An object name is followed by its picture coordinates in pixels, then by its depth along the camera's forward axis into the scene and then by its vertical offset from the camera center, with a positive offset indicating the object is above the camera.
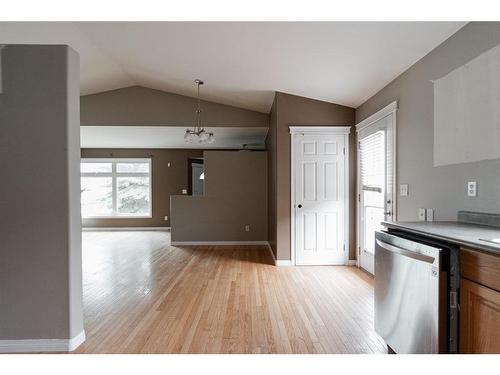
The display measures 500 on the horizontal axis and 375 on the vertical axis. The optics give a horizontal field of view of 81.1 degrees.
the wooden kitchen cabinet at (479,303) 1.27 -0.55
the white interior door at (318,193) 4.45 -0.12
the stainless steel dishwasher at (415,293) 1.48 -0.62
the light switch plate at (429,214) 2.57 -0.26
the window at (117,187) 8.66 -0.08
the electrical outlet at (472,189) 2.08 -0.03
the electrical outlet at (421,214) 2.70 -0.27
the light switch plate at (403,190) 3.04 -0.05
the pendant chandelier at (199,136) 4.73 +0.80
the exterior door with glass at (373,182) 3.43 +0.04
